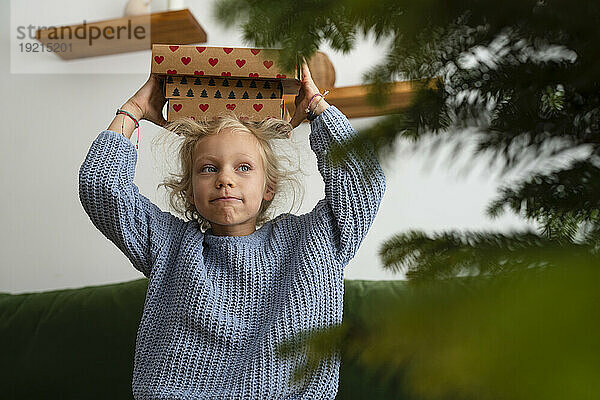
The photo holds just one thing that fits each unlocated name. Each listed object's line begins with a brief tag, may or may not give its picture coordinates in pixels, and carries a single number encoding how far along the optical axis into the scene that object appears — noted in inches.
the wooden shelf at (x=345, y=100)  91.8
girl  75.2
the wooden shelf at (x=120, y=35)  103.1
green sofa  91.5
